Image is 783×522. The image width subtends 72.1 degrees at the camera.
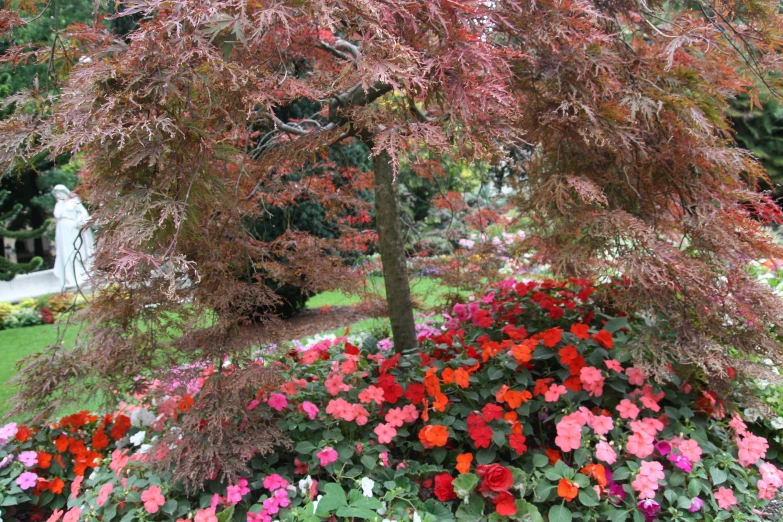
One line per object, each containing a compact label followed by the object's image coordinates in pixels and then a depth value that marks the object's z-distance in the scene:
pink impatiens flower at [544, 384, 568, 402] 2.00
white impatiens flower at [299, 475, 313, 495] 1.86
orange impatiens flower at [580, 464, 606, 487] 1.78
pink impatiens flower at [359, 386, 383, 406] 2.07
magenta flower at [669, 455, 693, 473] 1.89
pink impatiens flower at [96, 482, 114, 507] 1.82
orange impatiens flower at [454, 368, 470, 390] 2.03
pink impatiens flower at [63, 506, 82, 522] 1.77
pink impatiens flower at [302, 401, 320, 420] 2.03
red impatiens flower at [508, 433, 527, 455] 1.92
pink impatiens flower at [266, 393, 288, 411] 2.04
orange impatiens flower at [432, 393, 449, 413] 2.04
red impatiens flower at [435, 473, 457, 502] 1.86
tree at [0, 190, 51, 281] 4.98
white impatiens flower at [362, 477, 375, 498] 1.77
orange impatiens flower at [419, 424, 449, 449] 1.93
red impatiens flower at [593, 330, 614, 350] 2.19
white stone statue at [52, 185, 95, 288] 7.96
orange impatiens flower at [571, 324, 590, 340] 2.22
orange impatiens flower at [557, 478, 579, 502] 1.74
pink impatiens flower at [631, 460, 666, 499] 1.79
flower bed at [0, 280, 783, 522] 1.80
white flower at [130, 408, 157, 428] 2.56
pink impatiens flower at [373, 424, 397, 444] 1.95
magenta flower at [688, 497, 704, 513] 1.82
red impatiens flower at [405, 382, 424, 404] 2.10
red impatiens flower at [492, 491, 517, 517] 1.72
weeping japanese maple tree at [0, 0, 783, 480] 1.39
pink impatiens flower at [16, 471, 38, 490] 2.06
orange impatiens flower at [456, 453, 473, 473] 1.84
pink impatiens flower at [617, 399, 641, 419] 1.98
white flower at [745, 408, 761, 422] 2.25
